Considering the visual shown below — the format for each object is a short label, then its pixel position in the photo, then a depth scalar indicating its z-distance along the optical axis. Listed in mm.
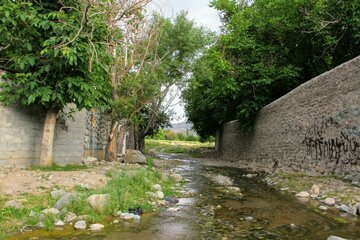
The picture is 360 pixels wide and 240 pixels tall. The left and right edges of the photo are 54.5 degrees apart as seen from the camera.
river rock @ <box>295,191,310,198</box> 8958
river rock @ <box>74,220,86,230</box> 5293
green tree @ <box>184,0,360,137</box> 17000
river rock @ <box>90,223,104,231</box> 5316
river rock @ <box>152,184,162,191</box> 8663
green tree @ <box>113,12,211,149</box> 13945
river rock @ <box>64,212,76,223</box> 5545
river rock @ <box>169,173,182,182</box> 11582
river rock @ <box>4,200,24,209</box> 5691
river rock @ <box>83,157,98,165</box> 11861
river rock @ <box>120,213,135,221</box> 6000
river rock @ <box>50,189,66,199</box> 6334
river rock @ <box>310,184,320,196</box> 9025
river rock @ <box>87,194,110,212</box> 6027
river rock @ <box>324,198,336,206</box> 7761
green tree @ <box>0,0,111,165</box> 7949
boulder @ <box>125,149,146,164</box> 15758
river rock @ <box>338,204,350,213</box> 7034
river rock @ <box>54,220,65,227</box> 5332
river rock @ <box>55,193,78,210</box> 5875
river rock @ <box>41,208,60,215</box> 5617
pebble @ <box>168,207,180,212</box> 6955
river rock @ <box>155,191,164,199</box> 8009
